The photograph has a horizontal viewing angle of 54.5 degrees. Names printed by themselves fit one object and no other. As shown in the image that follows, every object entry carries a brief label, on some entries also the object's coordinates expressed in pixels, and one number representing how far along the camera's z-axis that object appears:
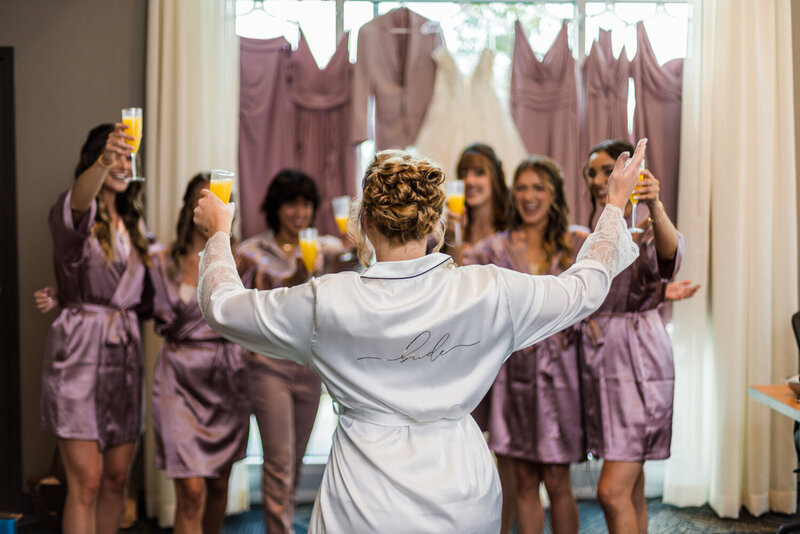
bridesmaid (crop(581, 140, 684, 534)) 2.50
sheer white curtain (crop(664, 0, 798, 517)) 3.52
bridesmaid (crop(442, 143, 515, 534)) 3.13
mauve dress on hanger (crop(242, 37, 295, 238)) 3.64
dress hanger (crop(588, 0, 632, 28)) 3.75
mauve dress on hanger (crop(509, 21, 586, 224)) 3.63
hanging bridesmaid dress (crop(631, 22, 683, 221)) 3.65
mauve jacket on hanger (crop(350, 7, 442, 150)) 3.62
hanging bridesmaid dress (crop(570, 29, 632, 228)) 3.62
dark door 3.56
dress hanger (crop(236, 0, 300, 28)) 3.76
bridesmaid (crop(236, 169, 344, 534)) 2.83
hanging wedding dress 3.58
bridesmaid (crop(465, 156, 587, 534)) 2.71
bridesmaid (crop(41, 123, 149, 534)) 2.67
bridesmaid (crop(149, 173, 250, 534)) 2.68
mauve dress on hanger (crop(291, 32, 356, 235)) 3.67
